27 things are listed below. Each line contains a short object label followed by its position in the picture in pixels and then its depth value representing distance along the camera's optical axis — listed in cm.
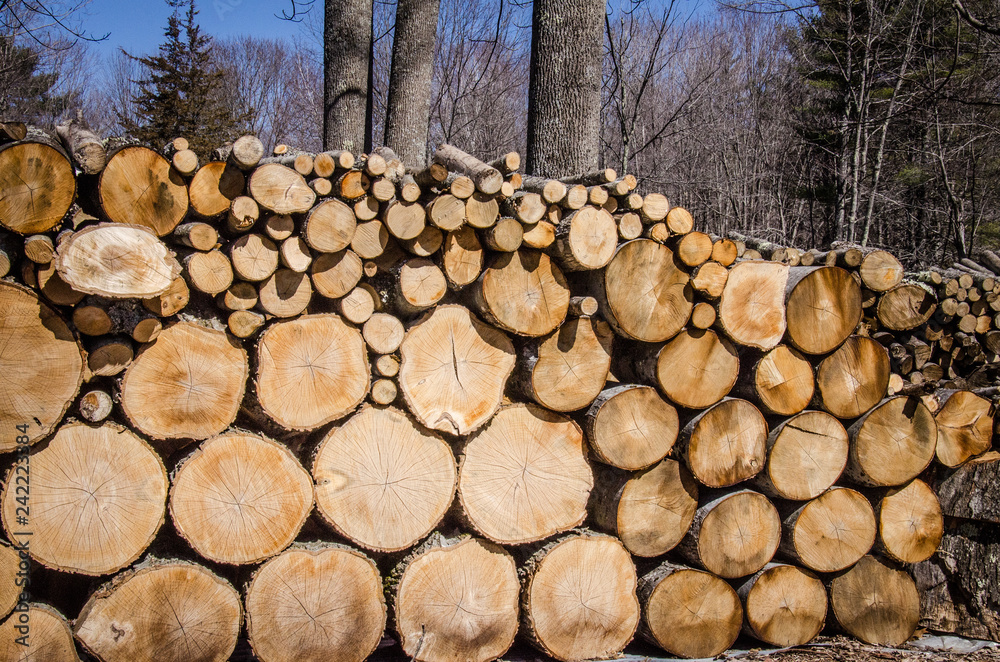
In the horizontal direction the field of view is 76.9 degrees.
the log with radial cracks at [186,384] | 243
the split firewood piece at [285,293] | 256
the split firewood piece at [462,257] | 277
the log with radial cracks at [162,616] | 240
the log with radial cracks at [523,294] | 278
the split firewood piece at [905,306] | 350
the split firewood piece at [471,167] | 267
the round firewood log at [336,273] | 263
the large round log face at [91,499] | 235
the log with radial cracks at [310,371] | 255
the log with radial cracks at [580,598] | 285
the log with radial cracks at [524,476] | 282
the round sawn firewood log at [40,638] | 235
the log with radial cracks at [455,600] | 273
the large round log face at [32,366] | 227
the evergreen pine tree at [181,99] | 1483
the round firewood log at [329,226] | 253
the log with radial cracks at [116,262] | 221
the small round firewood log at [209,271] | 244
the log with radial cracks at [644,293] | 289
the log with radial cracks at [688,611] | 303
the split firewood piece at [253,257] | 248
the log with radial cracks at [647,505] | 299
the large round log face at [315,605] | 257
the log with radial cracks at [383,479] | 264
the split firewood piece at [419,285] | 269
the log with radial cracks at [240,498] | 247
